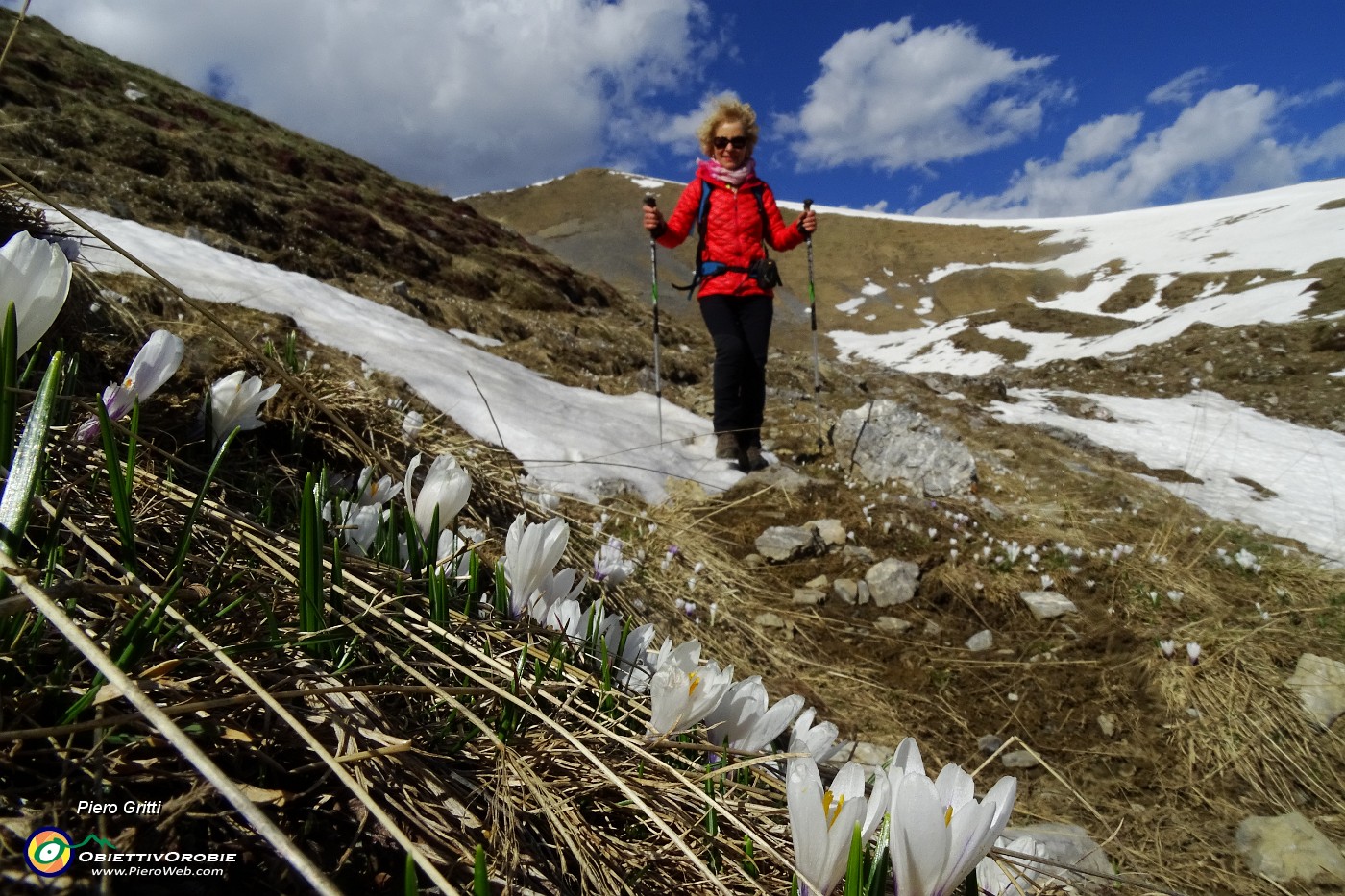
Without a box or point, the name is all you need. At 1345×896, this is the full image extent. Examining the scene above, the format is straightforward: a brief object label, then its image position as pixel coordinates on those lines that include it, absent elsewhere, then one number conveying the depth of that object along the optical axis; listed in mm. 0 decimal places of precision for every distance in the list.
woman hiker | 4805
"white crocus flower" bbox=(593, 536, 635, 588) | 1531
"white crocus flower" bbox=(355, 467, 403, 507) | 1289
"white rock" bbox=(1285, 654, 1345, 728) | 2625
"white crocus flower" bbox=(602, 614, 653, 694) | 1096
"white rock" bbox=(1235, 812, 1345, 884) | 1975
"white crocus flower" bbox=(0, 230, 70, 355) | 757
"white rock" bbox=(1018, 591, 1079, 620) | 3459
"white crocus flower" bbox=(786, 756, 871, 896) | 664
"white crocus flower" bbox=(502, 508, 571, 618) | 1066
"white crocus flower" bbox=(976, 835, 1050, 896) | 806
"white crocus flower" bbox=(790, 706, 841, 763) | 1036
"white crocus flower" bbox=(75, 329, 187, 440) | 1039
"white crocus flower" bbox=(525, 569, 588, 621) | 1140
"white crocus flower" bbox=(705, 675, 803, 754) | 966
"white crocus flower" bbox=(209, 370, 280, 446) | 1251
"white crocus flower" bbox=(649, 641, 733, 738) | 860
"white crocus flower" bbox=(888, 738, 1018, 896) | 648
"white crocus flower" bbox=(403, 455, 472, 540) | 1127
